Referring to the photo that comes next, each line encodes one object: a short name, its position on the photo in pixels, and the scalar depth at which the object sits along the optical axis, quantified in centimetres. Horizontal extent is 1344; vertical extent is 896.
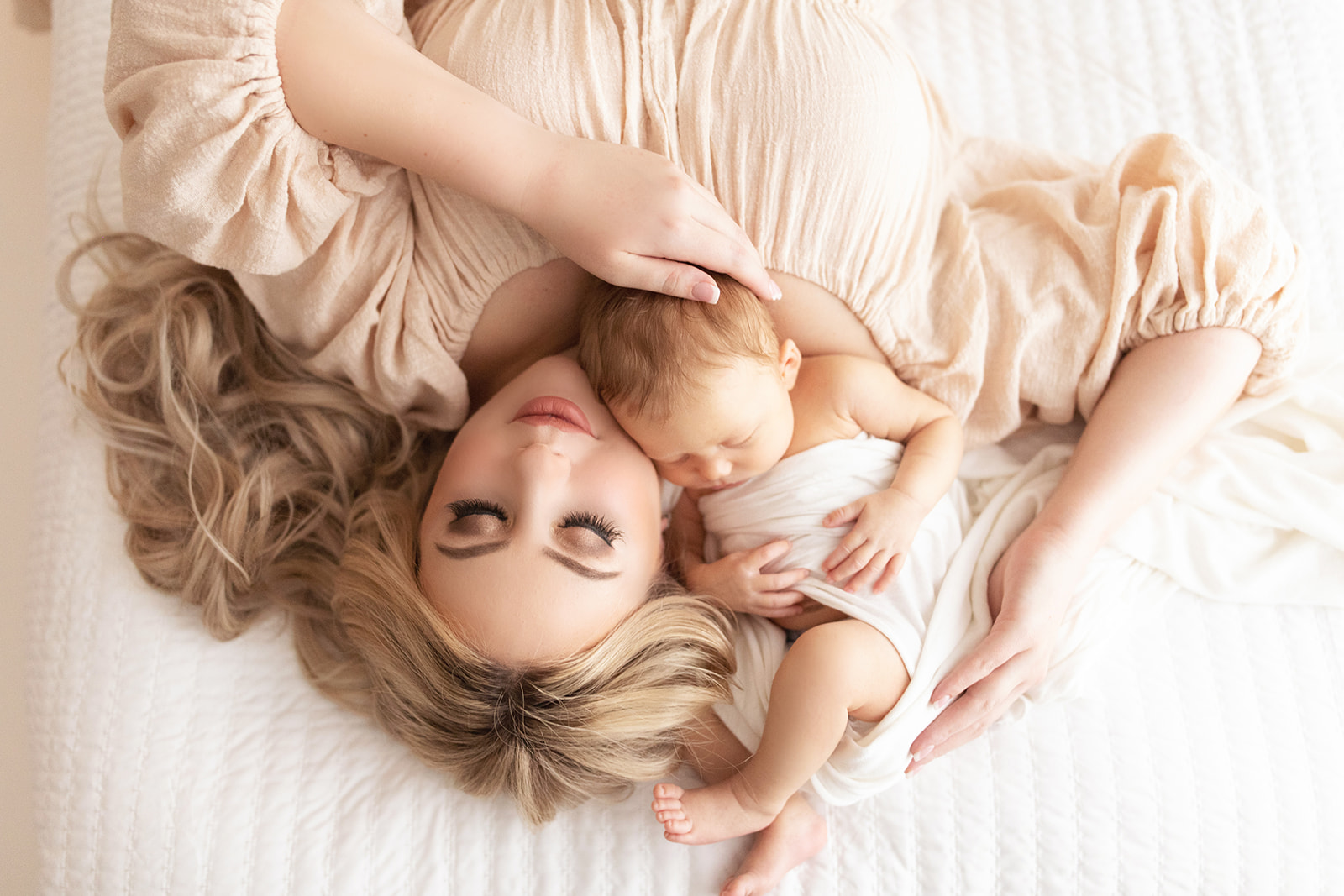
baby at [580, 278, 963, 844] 104
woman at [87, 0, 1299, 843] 100
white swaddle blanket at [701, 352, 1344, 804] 112
